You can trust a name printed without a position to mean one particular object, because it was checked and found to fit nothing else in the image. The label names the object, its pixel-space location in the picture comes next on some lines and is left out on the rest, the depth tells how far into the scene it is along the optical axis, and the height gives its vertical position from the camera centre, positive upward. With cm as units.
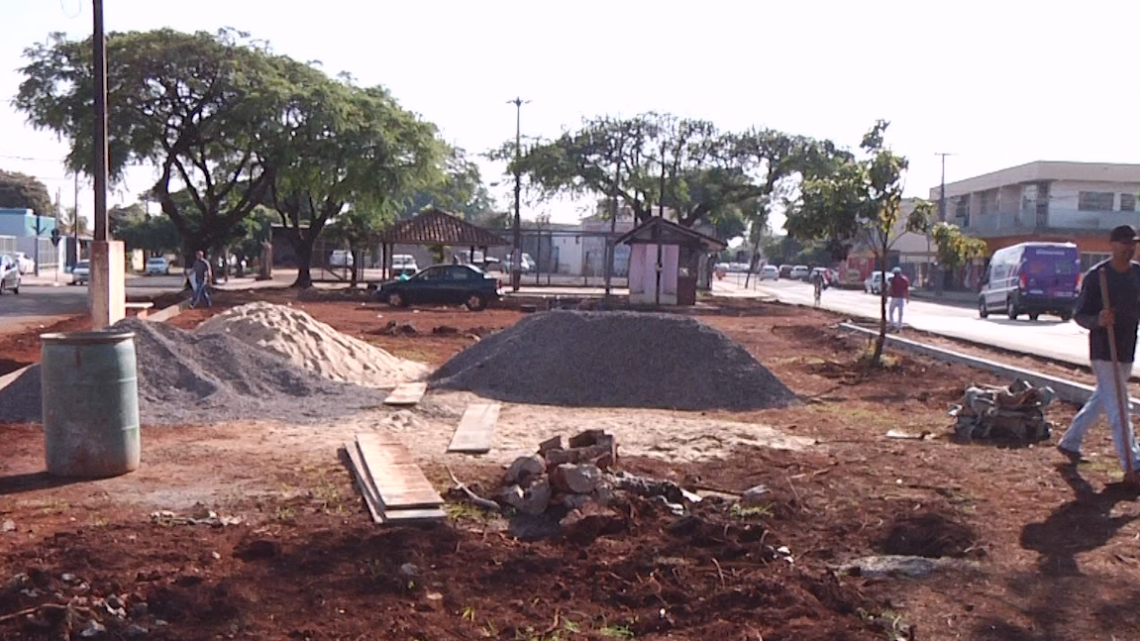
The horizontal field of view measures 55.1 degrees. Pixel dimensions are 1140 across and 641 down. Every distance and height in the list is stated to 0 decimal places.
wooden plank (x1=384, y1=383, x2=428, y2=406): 1220 -164
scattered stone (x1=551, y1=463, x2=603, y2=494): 716 -146
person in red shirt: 2538 -67
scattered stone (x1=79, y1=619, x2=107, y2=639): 475 -167
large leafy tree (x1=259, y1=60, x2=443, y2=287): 3781 +373
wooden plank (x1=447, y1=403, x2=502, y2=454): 962 -168
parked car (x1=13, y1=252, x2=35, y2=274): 6043 -110
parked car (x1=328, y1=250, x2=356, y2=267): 7881 -53
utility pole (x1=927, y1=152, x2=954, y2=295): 6305 +383
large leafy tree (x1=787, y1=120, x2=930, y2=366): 1833 +96
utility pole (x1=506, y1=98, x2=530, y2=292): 4628 +146
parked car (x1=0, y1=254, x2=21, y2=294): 3809 -107
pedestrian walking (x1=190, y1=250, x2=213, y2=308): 2830 -82
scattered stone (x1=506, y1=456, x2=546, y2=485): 763 -150
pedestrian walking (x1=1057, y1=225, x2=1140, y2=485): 801 -41
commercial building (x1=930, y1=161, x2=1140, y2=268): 5641 +337
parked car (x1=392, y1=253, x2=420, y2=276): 6541 -63
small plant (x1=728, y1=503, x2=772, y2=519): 725 -168
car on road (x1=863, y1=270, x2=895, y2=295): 5928 -117
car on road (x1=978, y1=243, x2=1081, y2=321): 3525 -43
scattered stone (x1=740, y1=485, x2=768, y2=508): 759 -166
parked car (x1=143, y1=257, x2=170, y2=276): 6762 -118
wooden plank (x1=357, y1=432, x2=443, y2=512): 706 -159
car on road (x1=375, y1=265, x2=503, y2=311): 3512 -115
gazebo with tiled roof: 4675 +86
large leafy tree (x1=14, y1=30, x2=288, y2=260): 3519 +501
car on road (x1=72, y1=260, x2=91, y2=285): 5219 -136
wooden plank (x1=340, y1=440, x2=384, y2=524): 704 -165
